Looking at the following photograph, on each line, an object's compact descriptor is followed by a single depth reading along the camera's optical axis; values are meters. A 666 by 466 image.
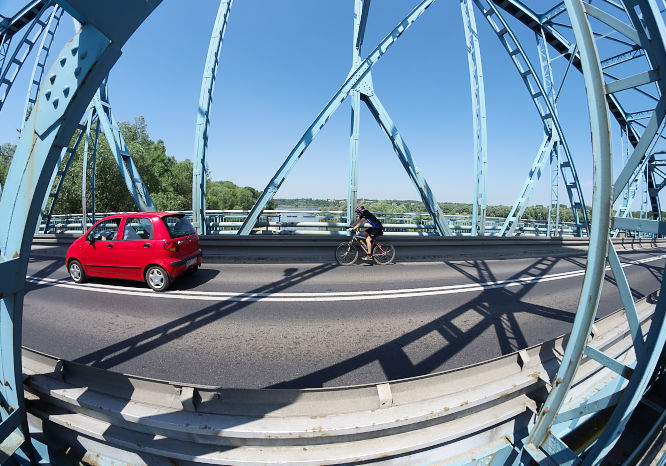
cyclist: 8.03
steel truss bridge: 1.56
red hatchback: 5.56
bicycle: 8.22
